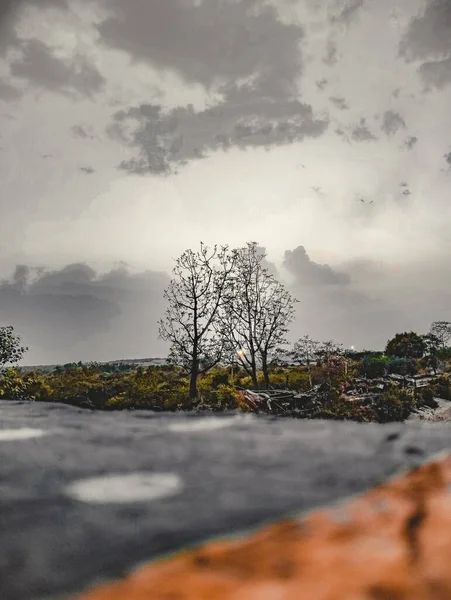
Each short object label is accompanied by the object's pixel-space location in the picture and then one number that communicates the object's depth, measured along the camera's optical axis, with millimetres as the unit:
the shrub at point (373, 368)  28766
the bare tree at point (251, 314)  25938
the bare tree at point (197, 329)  23750
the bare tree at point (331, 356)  26188
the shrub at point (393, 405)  14180
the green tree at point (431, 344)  42519
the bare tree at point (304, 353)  29453
